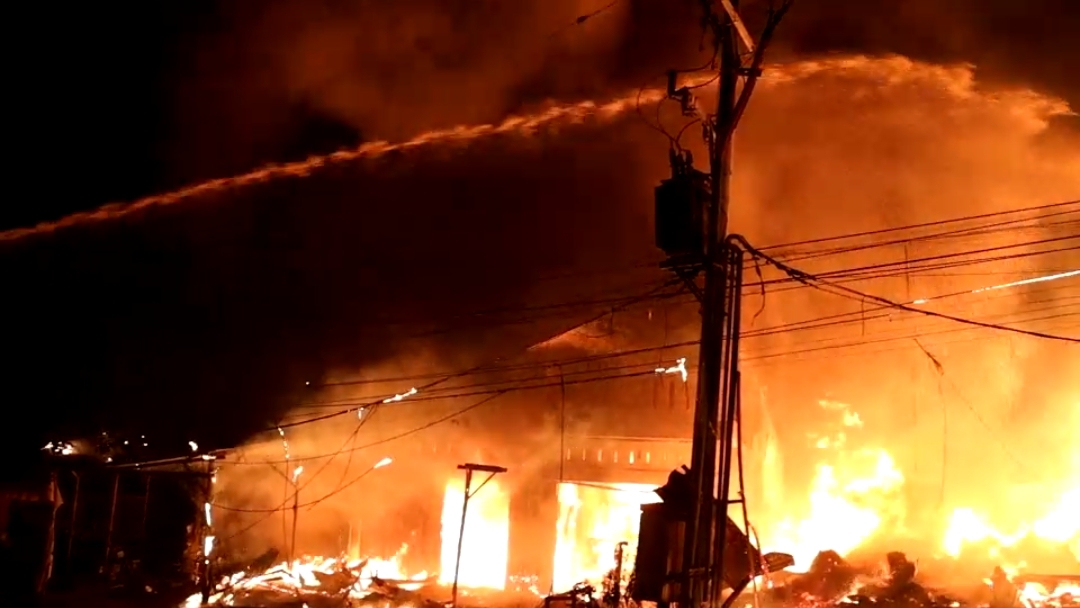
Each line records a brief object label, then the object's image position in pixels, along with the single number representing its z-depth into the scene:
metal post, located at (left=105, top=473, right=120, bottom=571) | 24.62
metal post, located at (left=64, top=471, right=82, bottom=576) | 25.08
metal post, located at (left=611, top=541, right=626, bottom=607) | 19.57
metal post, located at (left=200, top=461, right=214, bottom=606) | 22.97
